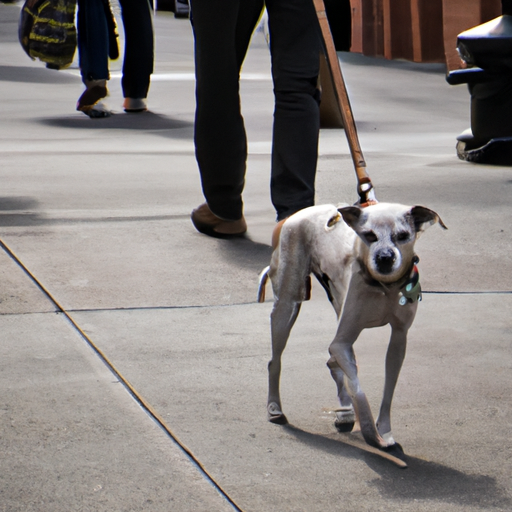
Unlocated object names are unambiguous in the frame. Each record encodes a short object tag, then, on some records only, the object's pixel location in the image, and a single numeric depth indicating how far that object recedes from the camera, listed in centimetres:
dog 498
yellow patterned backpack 1266
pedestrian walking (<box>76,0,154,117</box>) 1713
